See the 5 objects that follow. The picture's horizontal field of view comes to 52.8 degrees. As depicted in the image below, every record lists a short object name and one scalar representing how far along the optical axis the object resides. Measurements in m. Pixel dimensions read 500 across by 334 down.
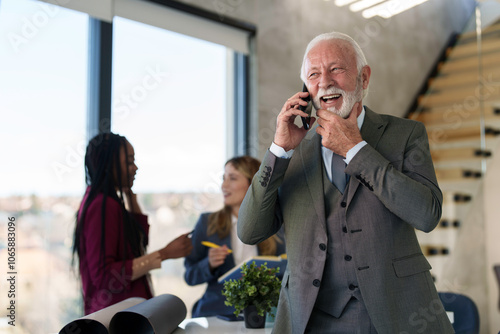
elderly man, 1.35
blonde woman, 3.05
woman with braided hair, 2.39
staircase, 6.19
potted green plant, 2.09
